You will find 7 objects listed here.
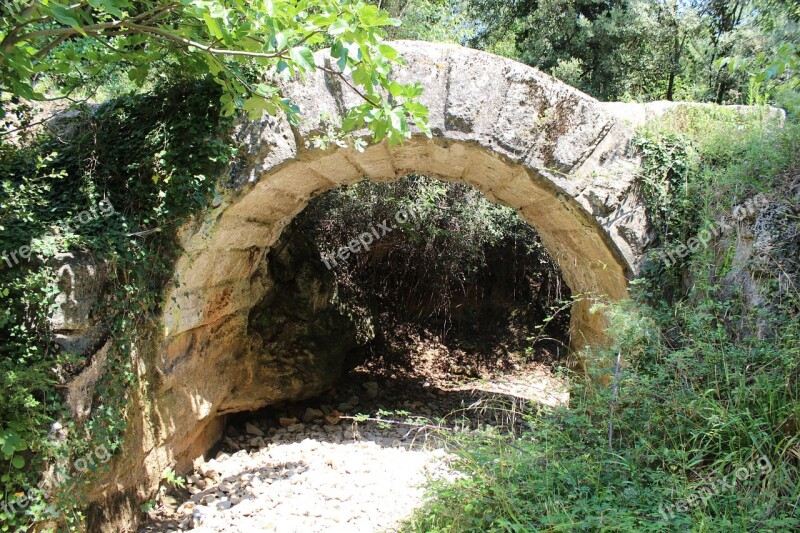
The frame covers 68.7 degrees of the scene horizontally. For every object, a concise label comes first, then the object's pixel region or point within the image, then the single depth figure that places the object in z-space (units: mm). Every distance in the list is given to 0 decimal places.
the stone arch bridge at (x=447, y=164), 3744
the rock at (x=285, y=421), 5578
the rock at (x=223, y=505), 4113
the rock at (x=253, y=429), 5367
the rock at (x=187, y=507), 4090
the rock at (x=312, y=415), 5703
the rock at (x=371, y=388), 6259
